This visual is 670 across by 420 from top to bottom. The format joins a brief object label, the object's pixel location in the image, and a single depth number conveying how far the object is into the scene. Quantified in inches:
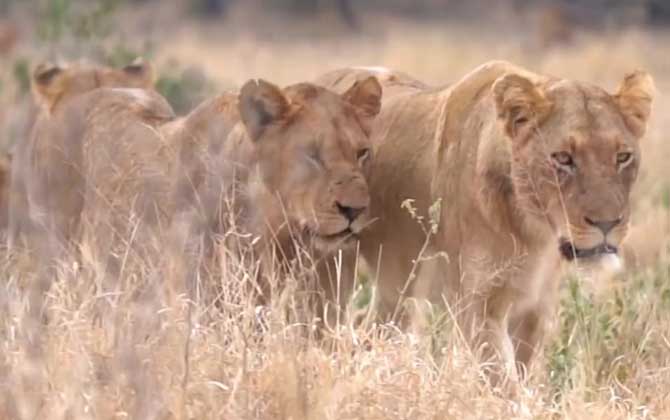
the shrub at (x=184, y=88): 985.5
